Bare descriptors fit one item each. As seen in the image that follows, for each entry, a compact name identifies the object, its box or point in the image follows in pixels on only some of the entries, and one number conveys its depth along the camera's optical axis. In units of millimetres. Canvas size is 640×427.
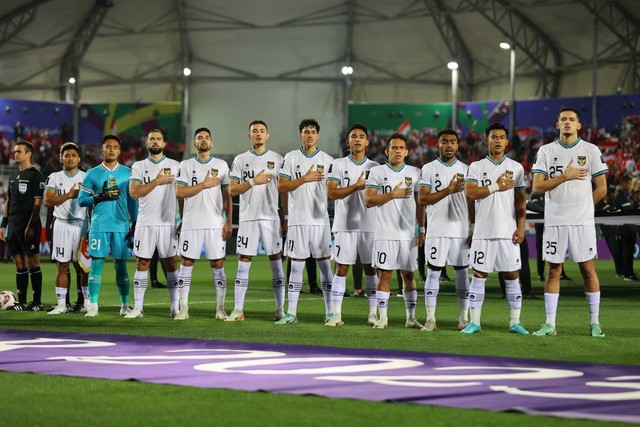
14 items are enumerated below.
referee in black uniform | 15523
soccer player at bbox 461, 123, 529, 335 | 12102
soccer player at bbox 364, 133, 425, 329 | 12703
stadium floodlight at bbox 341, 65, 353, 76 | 48062
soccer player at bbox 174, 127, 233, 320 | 13828
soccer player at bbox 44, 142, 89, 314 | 14820
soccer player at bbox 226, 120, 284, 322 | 13539
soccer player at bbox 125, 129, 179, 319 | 14023
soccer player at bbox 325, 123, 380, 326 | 13023
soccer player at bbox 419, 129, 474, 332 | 12602
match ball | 15500
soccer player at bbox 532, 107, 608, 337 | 11727
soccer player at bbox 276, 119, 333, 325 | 13281
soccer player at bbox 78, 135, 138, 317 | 14234
